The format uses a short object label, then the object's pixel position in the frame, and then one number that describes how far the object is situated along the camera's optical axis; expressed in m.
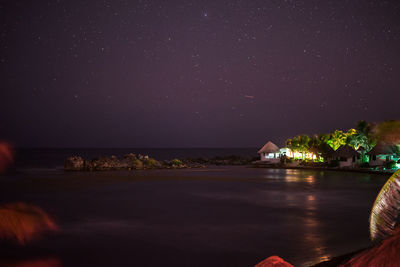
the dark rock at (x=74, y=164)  54.66
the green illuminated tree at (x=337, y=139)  65.75
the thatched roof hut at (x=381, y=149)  46.56
